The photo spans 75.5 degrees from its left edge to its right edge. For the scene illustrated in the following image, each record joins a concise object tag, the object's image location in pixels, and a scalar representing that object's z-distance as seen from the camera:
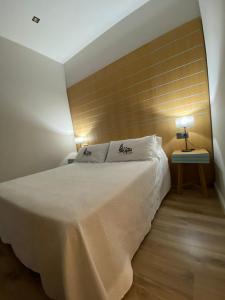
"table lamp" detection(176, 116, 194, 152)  1.94
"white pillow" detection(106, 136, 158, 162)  2.06
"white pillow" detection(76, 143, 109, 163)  2.47
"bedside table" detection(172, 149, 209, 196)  1.85
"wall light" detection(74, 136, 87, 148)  3.40
